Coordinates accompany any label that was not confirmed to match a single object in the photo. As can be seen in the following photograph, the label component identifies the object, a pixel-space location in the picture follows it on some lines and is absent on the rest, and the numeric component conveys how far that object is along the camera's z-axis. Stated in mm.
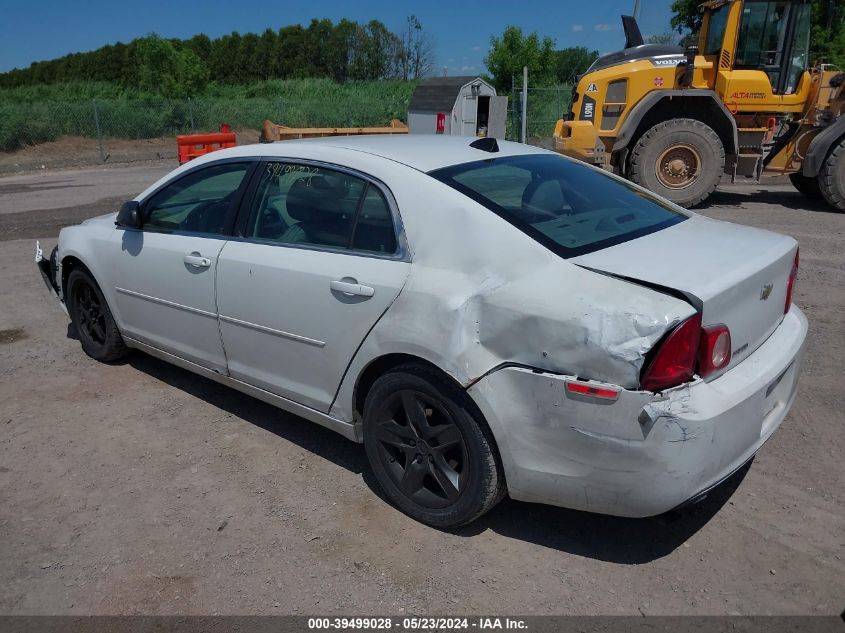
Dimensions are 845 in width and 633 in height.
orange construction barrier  14617
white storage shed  21750
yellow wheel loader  10234
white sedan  2412
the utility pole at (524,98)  20516
